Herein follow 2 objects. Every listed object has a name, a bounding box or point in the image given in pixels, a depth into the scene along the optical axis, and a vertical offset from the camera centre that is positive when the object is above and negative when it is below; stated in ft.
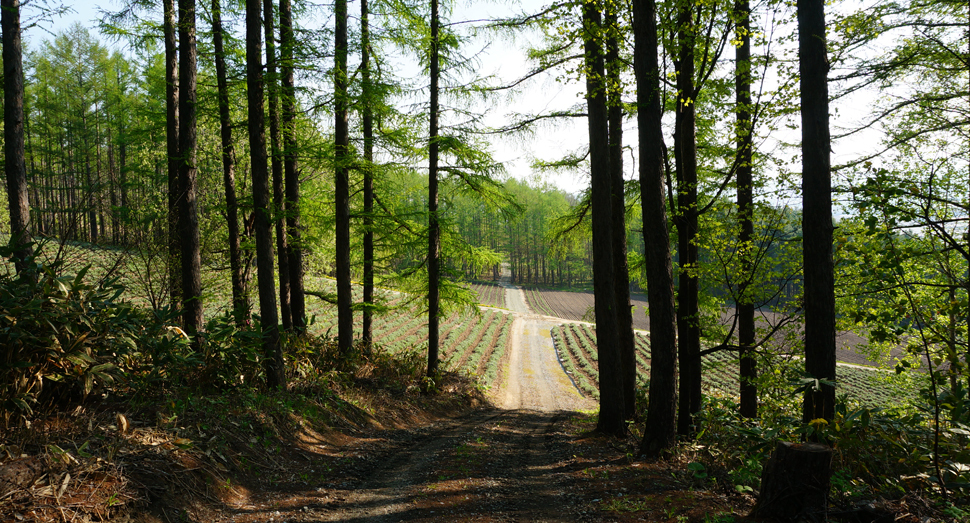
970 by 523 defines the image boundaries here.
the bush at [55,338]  12.12 -2.16
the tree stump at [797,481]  9.68 -5.09
